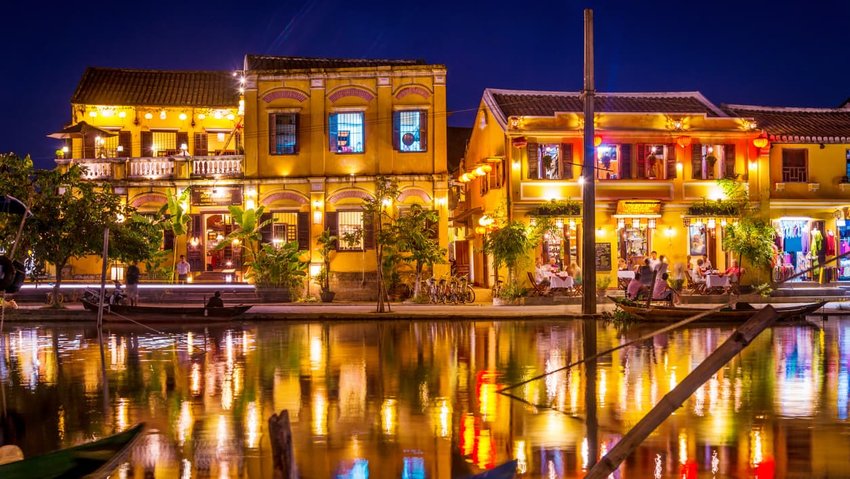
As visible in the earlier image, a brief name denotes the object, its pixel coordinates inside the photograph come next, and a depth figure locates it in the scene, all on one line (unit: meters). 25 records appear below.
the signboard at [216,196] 37.28
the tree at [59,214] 28.86
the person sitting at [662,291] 27.96
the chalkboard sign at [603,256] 34.88
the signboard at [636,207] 34.50
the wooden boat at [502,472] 6.87
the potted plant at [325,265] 34.91
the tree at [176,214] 36.28
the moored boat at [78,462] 7.57
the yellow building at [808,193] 36.06
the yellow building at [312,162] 36.03
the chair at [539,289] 33.16
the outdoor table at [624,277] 34.78
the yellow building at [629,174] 34.59
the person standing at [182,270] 35.78
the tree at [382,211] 33.69
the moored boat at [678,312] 24.58
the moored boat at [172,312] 26.22
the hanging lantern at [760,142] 35.03
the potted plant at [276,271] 34.50
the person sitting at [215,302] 27.36
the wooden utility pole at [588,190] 26.38
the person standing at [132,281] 29.86
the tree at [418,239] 34.00
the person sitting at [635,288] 27.89
